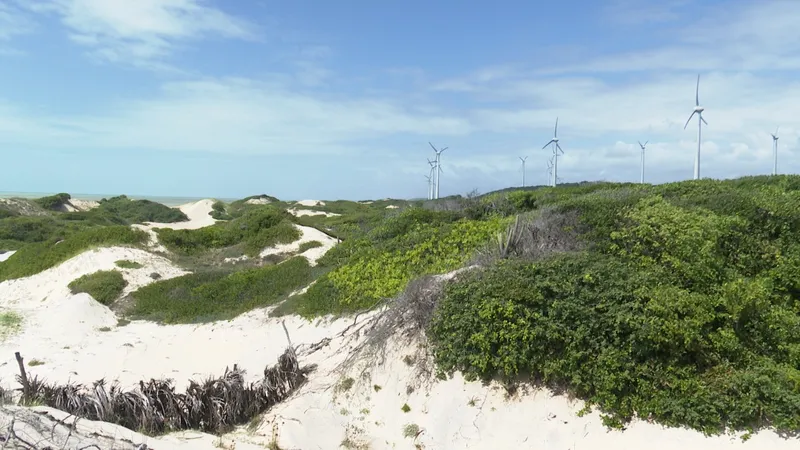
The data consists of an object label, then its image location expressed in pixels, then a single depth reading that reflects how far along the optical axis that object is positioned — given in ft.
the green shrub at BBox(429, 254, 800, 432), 24.22
